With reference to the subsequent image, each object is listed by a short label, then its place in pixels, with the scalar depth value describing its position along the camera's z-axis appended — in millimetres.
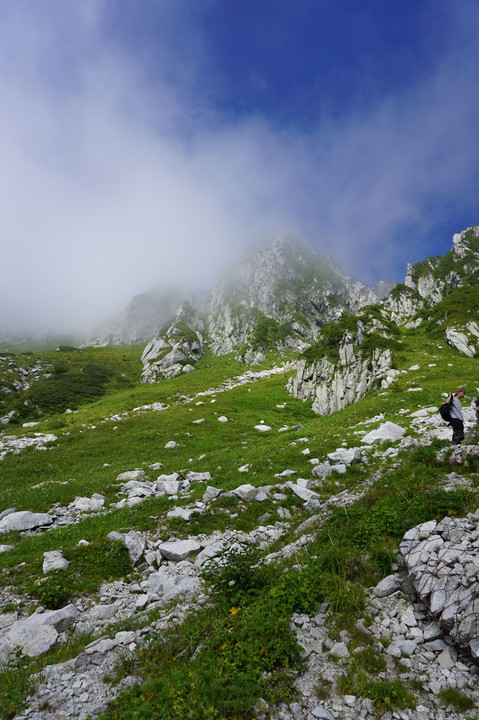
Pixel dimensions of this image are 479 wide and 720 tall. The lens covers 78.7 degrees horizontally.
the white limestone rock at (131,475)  20405
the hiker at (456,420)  13633
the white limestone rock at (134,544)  10952
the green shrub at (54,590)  8789
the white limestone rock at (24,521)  13772
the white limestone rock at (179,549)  10641
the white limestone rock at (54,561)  10086
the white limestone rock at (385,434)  18781
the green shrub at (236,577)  7798
